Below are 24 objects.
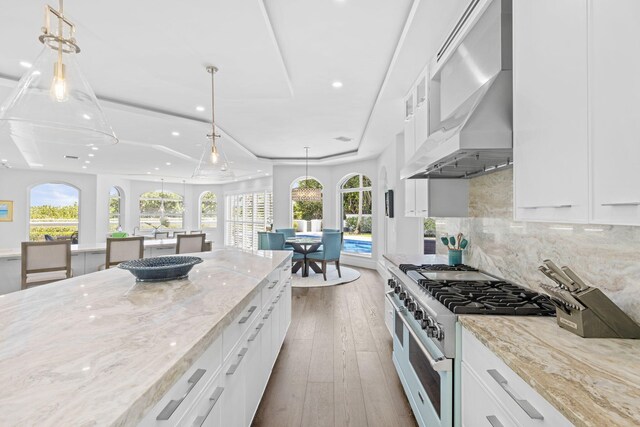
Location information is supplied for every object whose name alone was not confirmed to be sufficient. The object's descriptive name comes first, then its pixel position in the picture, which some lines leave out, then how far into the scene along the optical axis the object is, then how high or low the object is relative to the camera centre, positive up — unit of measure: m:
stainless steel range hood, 1.51 +0.69
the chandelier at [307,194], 6.43 +0.45
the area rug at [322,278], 5.64 -1.23
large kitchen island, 0.67 -0.40
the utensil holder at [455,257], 2.60 -0.34
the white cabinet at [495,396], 0.84 -0.57
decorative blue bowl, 1.75 -0.32
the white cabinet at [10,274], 3.52 -0.69
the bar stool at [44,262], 3.16 -0.51
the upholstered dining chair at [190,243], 4.31 -0.40
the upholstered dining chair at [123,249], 3.71 -0.43
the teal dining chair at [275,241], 6.16 -0.51
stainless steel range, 1.36 -0.50
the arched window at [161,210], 11.64 +0.18
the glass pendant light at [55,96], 1.50 +0.60
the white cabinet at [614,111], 0.81 +0.30
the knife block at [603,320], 1.10 -0.36
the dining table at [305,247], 6.18 -0.64
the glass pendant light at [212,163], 3.25 +0.55
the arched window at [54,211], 8.77 +0.08
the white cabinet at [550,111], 0.99 +0.39
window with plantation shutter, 10.67 -0.06
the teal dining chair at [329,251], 6.11 -0.71
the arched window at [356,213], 7.56 +0.08
